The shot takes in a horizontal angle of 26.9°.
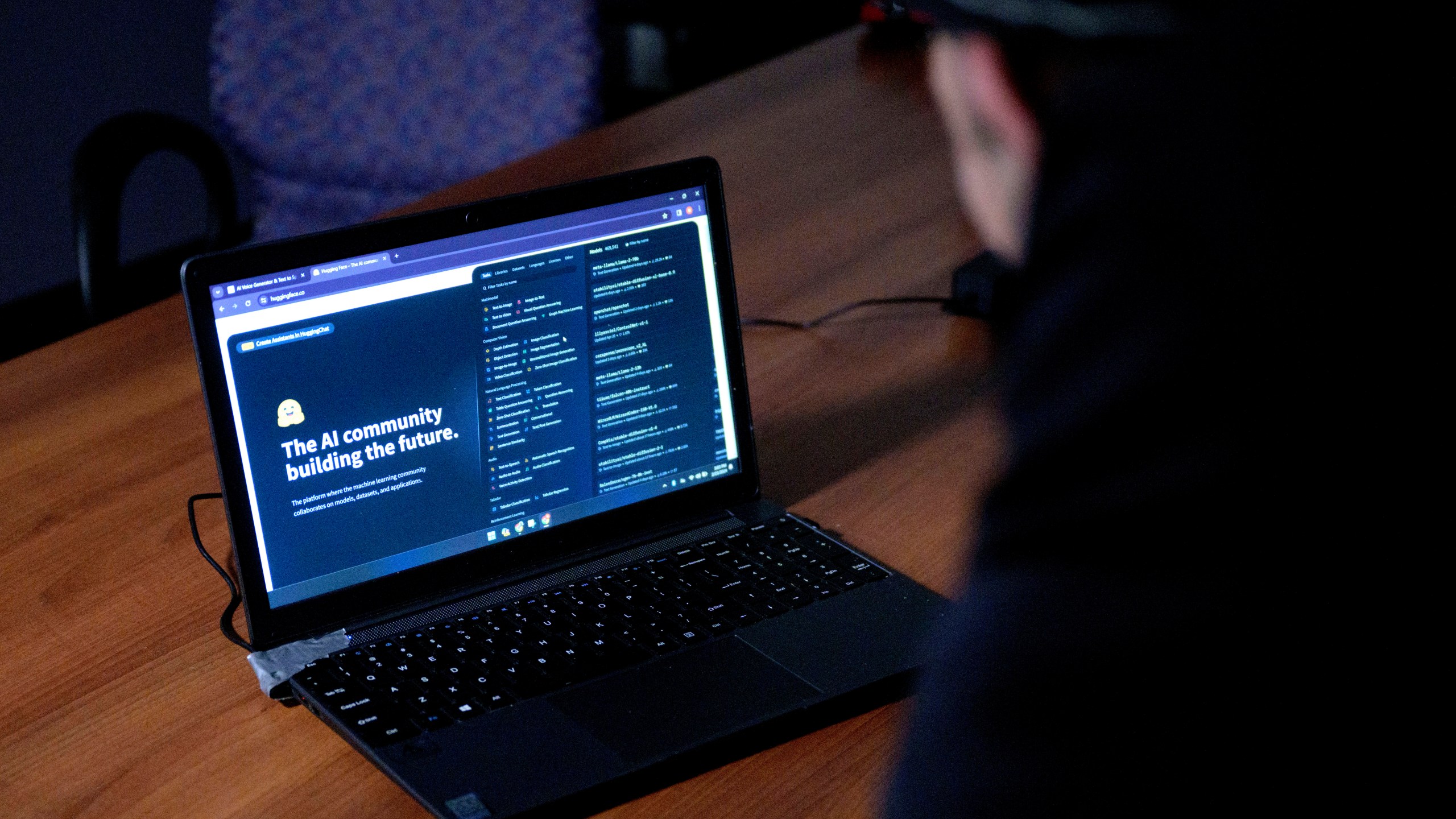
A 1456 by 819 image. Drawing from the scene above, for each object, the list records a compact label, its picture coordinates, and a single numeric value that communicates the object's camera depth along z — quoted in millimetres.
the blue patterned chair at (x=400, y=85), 2729
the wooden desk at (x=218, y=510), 1759
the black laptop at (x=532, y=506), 1774
